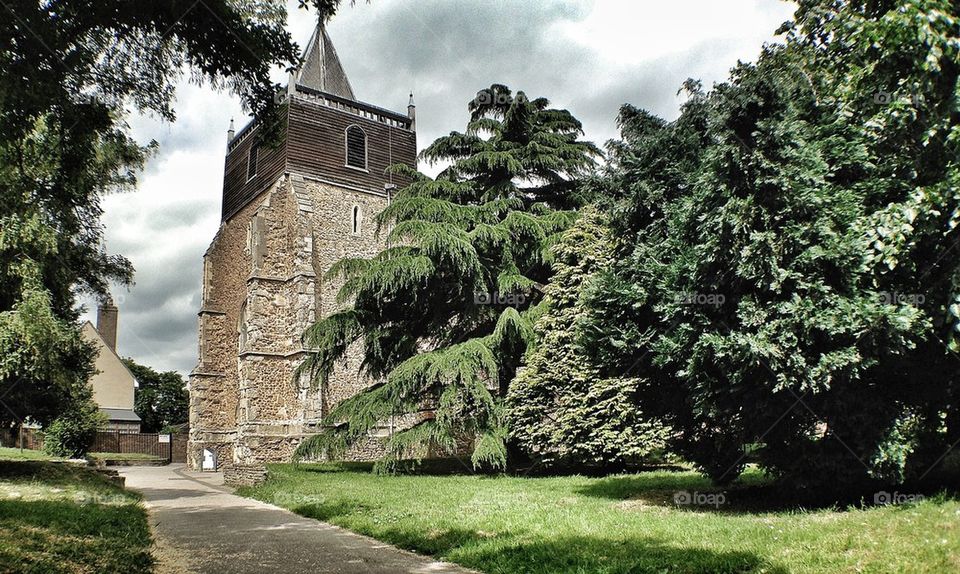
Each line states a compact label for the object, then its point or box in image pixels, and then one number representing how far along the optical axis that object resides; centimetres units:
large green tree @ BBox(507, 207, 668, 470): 1407
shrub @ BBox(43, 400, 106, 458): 2567
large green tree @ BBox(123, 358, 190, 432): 6166
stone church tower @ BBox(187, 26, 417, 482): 2462
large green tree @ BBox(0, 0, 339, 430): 493
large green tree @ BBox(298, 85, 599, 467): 1586
